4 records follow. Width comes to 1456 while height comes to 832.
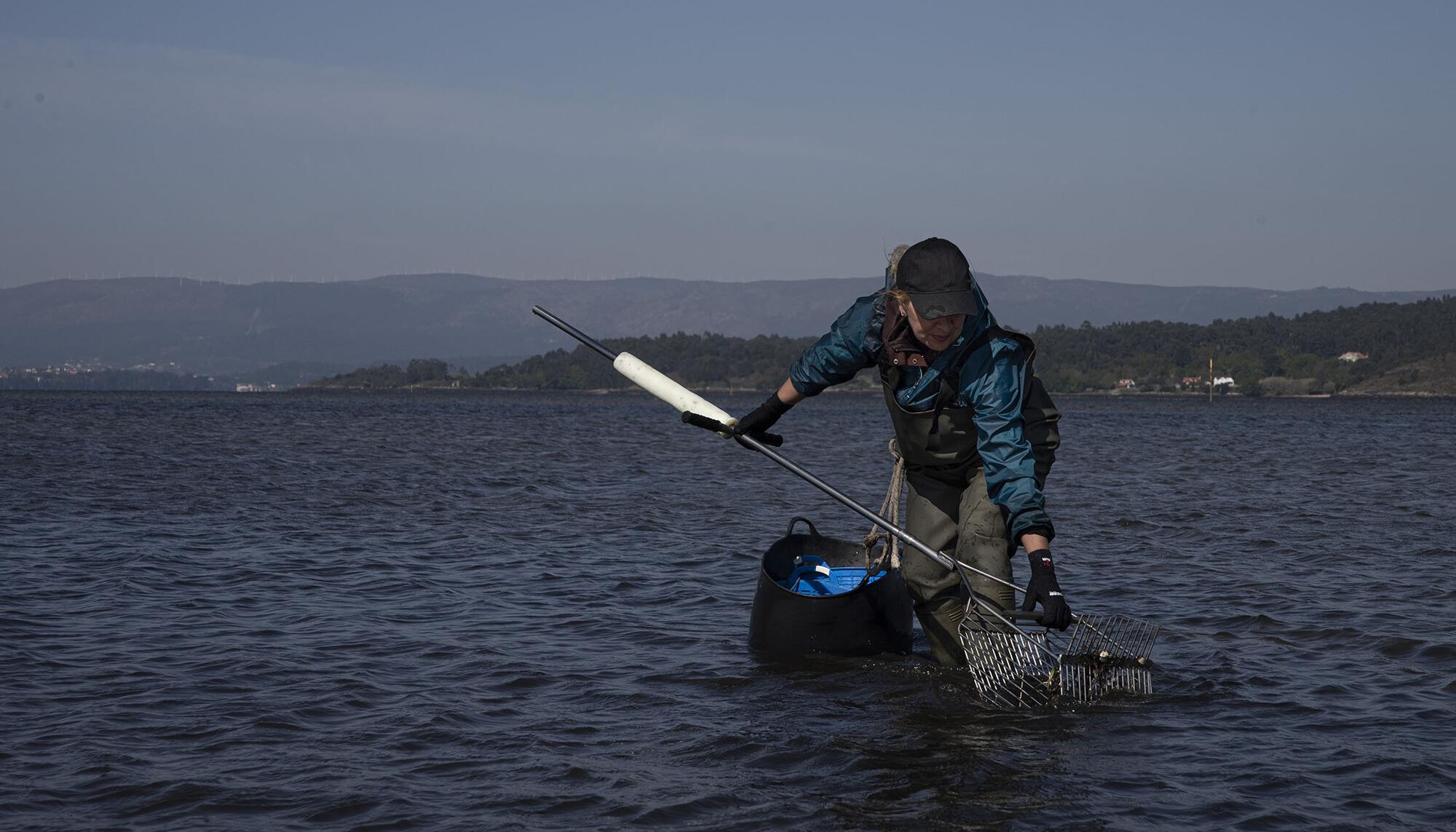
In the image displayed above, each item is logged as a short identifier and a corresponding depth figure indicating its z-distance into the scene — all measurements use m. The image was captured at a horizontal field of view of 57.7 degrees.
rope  8.02
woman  6.36
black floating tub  8.86
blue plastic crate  9.78
